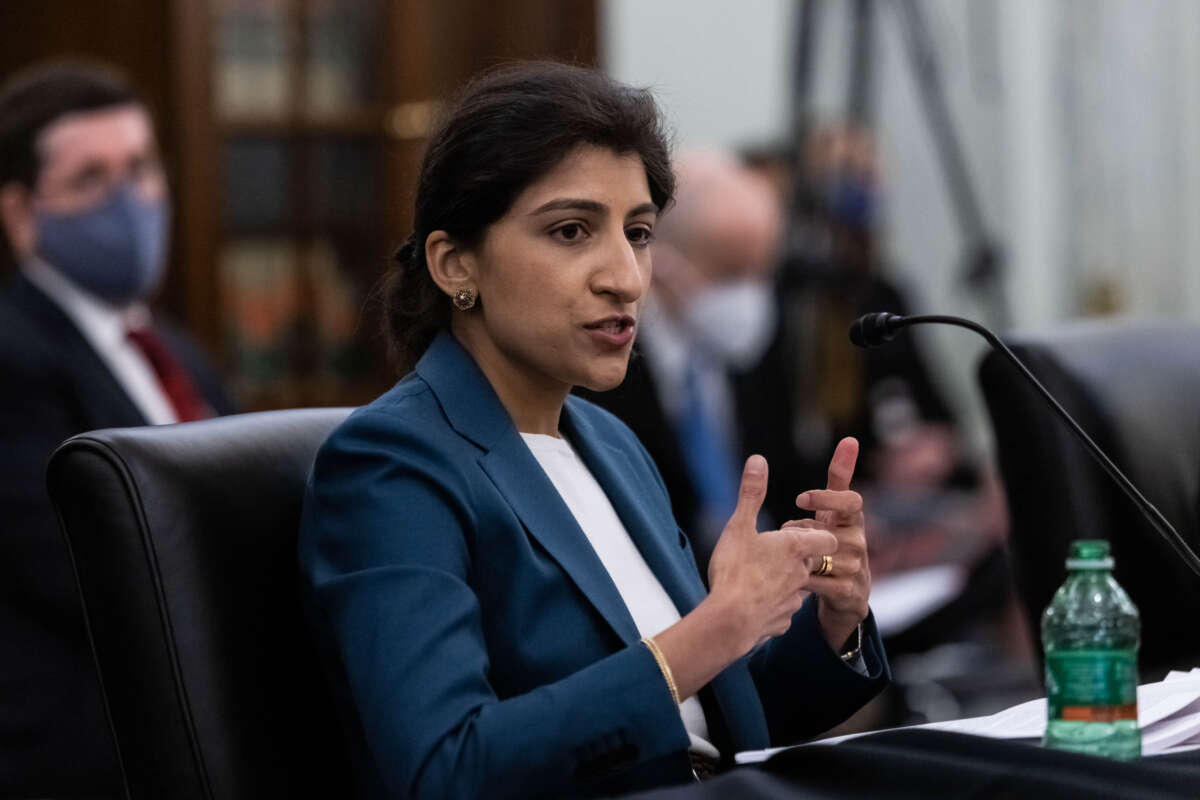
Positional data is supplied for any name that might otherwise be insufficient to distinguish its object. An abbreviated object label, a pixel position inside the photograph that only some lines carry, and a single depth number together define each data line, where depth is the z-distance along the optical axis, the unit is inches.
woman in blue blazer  155.1
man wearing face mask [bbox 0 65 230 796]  178.0
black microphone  158.5
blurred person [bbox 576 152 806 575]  237.0
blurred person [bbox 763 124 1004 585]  292.2
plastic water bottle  153.6
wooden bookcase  252.5
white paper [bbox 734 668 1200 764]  155.5
